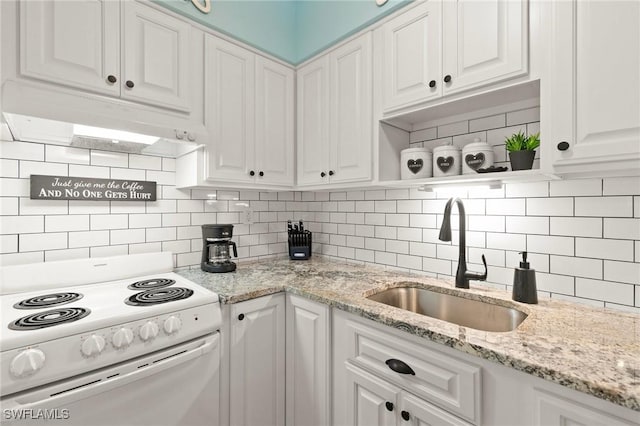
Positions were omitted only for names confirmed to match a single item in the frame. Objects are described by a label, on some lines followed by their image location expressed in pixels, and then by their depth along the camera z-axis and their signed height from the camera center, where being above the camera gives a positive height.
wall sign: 1.46 +0.12
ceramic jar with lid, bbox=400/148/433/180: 1.53 +0.25
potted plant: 1.22 +0.24
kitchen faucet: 1.44 -0.18
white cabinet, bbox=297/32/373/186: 1.69 +0.58
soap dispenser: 1.28 -0.30
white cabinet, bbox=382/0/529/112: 1.18 +0.72
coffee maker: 1.84 -0.23
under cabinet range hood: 1.13 +0.37
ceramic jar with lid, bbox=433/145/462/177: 1.43 +0.24
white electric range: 0.96 -0.49
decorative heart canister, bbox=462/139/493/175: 1.36 +0.25
